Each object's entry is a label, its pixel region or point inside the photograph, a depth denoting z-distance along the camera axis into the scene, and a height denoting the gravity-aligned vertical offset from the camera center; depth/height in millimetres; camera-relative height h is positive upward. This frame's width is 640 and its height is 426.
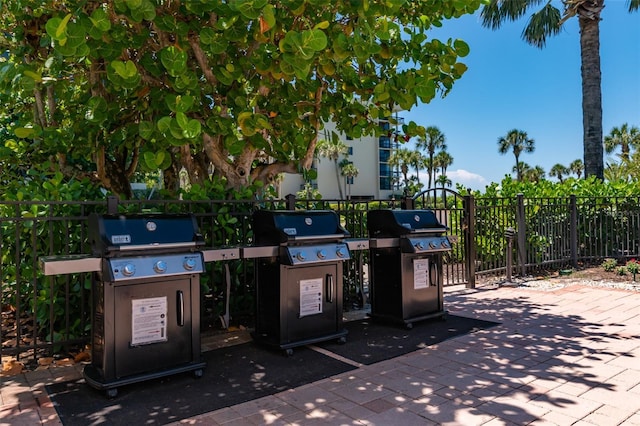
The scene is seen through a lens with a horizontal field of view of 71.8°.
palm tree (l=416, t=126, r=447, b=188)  58625 +11036
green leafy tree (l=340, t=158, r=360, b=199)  46500 +5977
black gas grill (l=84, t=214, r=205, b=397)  3279 -530
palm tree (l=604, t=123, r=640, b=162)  37562 +7803
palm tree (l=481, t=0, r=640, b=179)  11383 +3802
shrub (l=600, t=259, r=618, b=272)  8758 -835
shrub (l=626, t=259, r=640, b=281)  7949 -815
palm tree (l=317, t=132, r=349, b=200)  44362 +7732
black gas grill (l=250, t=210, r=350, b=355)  4223 -469
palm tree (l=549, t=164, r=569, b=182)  68562 +8415
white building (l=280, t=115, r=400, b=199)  47219 +6003
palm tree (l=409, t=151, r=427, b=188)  58125 +8806
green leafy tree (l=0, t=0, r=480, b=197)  3764 +1623
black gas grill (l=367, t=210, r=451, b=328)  5113 -450
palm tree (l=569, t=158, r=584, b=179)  63488 +8399
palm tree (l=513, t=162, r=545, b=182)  60425 +7606
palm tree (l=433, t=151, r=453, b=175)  60250 +9005
